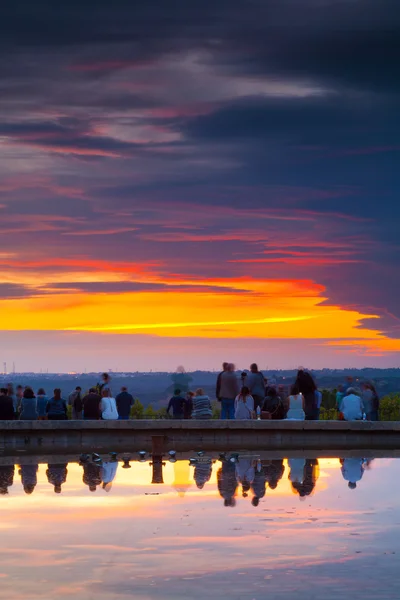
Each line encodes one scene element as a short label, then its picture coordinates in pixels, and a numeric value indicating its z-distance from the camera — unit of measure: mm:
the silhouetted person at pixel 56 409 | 31562
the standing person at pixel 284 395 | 30797
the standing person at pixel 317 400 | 30750
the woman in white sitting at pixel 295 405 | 30406
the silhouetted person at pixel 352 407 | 31531
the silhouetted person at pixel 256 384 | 30281
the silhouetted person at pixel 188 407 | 32031
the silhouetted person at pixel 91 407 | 31344
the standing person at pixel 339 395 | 32262
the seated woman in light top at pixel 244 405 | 30141
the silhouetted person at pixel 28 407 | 31094
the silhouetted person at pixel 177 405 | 31969
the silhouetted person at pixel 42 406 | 32281
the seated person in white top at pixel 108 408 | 31188
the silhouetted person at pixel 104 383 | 31691
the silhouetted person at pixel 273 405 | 30594
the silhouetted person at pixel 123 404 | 32500
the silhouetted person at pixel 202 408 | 31250
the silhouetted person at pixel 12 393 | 31766
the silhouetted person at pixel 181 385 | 32362
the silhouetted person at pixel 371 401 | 31469
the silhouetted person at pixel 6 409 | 31172
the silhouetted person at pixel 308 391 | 29969
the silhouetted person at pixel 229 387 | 30344
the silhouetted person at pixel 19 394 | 32741
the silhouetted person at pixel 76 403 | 32500
